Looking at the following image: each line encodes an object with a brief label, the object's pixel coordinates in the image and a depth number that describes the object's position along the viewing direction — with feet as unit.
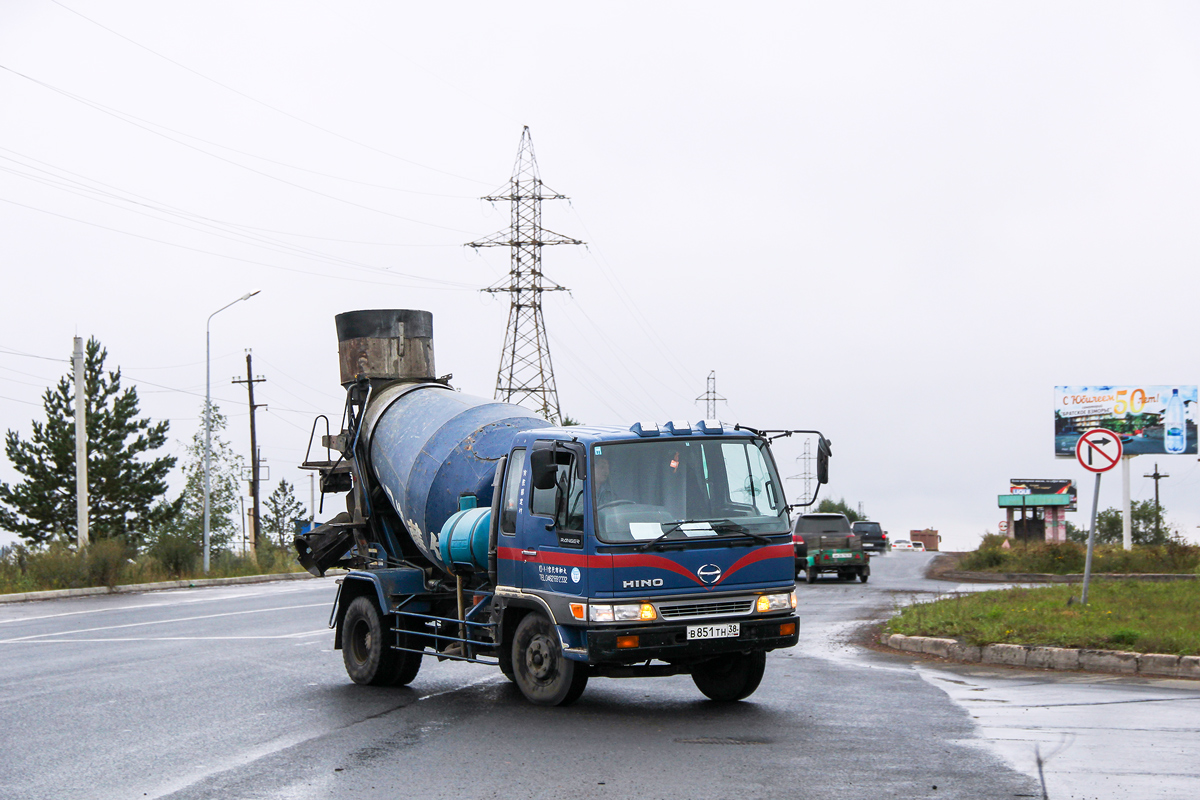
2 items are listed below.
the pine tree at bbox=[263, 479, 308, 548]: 439.63
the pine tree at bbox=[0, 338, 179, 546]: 193.77
